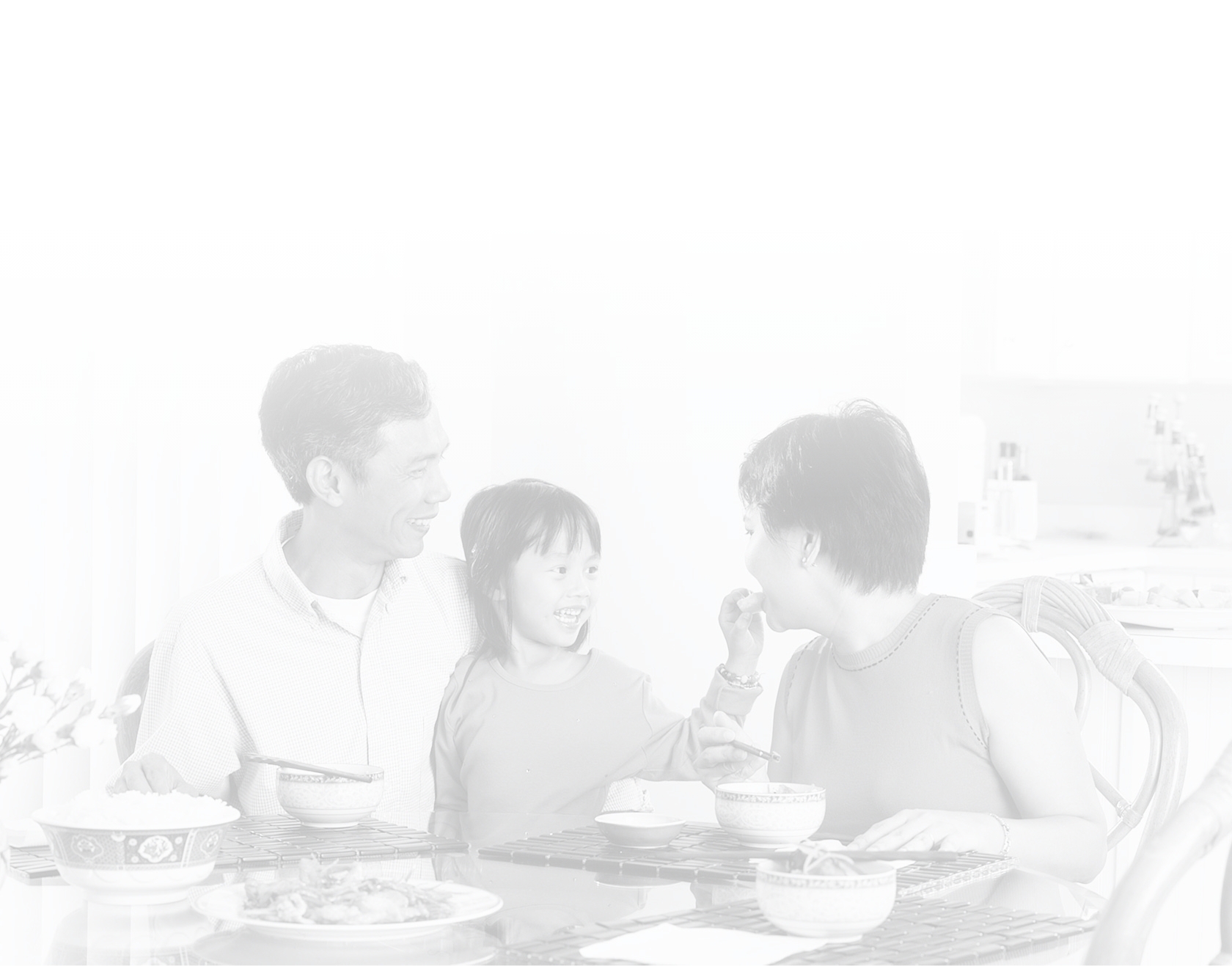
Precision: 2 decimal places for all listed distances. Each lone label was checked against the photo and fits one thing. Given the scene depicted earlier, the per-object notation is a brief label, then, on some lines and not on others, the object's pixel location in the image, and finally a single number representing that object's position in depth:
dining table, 3.05
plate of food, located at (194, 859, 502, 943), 3.04
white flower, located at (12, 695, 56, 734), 3.08
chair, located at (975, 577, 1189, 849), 3.78
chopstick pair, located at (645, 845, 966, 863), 3.11
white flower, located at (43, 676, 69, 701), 3.14
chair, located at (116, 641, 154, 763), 3.93
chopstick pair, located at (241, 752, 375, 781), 3.52
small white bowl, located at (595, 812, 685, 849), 3.41
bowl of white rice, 3.20
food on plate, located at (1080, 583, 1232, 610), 4.72
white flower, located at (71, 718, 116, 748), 3.11
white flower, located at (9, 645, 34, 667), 3.15
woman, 3.58
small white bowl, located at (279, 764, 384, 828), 3.51
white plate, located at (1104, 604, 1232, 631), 4.61
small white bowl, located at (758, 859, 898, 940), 3.01
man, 3.89
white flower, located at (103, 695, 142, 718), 3.14
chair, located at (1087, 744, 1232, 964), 2.83
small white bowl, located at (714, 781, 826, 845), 3.38
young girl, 3.96
